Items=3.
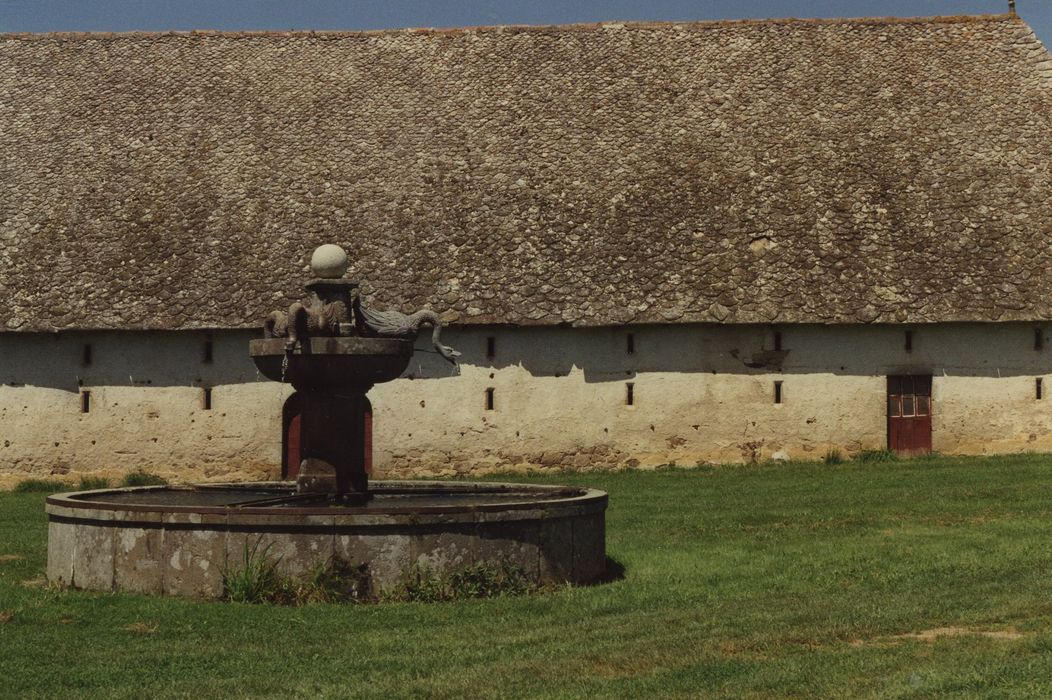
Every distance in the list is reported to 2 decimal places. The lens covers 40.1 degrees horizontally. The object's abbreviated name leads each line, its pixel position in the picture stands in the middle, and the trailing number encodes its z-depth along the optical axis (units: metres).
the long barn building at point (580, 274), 28.09
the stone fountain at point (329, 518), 12.45
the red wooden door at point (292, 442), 28.39
